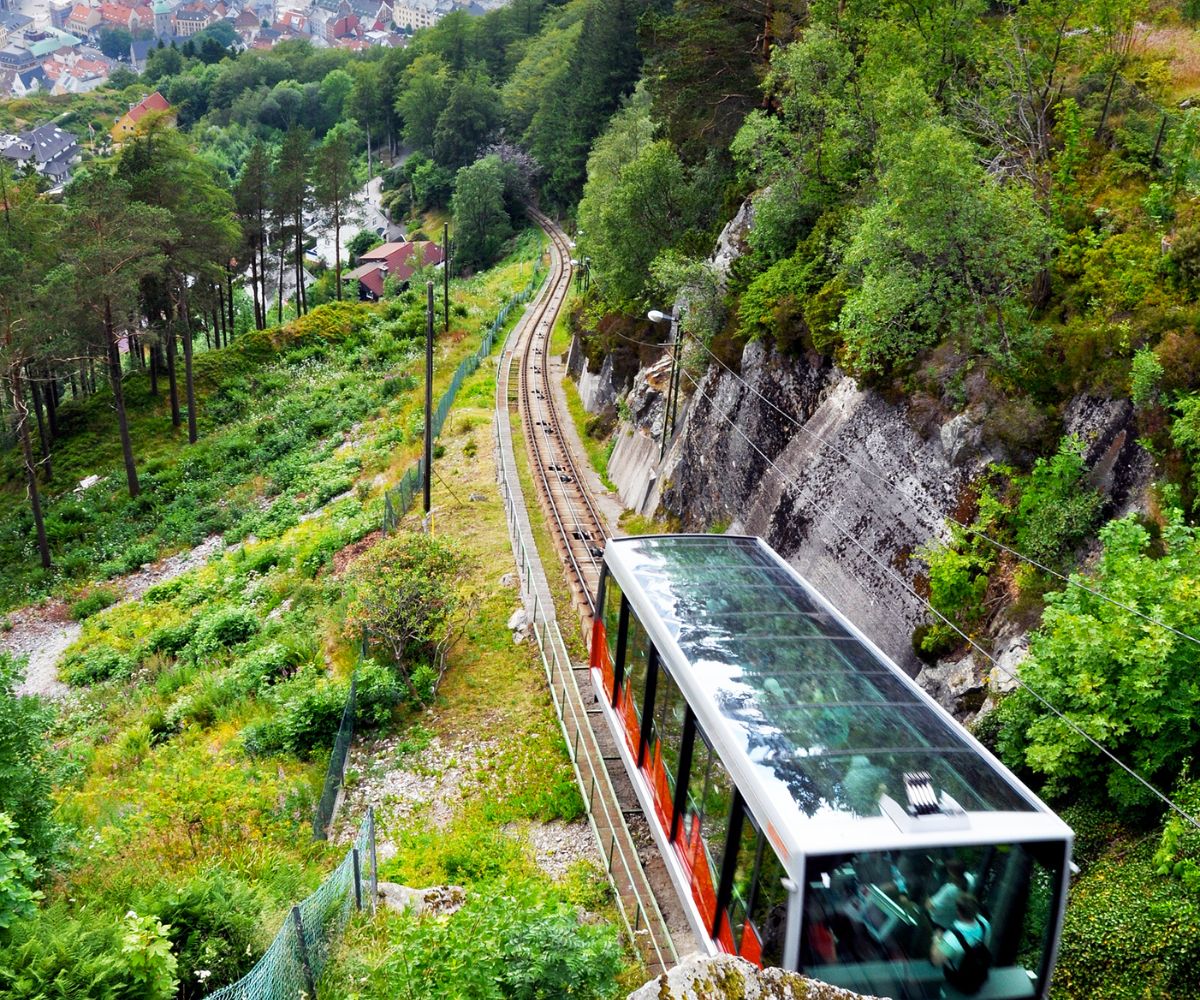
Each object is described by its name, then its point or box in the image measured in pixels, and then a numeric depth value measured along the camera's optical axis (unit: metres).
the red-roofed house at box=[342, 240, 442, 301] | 87.06
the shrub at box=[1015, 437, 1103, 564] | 13.16
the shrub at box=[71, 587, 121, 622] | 32.12
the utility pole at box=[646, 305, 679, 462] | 27.91
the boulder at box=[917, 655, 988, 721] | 13.17
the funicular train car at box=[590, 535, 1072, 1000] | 7.55
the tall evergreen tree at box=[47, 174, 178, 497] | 36.03
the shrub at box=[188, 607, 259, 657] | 25.03
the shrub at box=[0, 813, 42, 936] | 7.46
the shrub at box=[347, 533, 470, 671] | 19.41
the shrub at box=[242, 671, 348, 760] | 17.05
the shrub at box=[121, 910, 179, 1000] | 7.69
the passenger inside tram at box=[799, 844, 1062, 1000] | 7.52
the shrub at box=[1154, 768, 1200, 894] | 8.40
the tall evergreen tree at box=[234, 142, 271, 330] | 57.19
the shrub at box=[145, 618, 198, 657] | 26.45
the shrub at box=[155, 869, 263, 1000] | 8.69
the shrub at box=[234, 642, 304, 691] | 20.52
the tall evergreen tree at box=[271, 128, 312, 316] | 59.41
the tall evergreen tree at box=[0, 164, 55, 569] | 34.41
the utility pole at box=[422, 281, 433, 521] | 27.70
